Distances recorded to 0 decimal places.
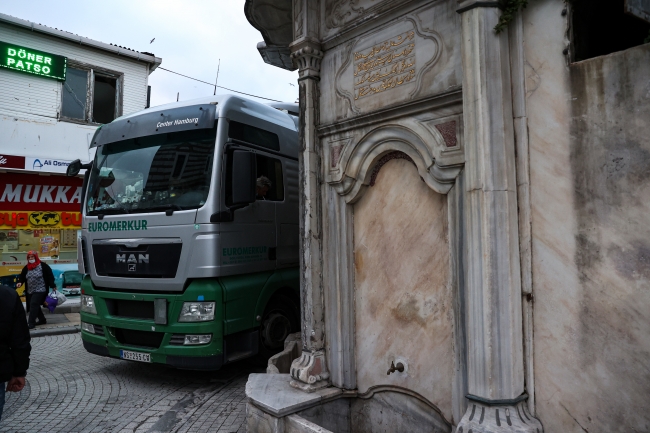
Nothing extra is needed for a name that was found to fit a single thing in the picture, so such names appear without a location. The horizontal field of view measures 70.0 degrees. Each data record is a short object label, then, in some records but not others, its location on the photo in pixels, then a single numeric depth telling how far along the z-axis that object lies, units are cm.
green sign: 1150
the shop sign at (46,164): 1151
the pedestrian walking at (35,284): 925
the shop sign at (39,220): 1155
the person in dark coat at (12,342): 348
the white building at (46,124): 1152
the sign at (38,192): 1154
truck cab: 523
